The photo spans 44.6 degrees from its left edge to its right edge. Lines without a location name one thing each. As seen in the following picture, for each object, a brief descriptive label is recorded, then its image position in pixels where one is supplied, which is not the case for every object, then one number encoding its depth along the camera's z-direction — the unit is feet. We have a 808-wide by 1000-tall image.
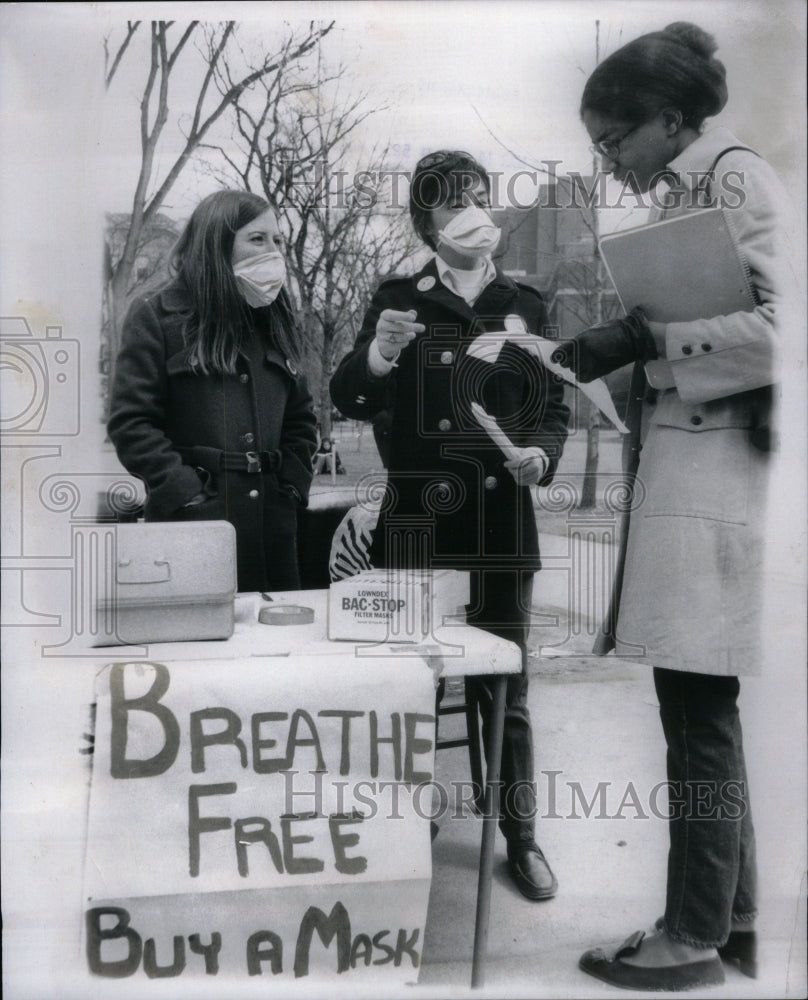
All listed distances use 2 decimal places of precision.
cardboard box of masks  7.91
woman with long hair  8.55
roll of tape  8.30
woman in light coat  8.38
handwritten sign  7.54
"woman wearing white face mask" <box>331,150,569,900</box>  8.76
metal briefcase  7.64
